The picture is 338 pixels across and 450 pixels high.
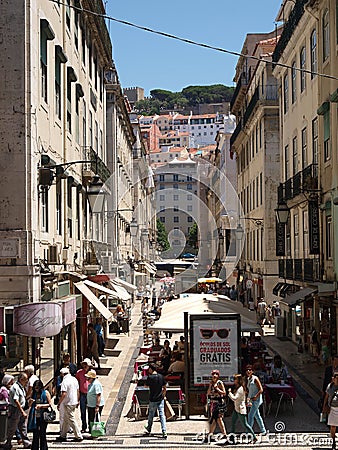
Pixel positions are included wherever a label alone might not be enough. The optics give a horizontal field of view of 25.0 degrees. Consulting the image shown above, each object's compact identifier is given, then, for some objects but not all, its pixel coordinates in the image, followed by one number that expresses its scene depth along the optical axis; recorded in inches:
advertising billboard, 597.6
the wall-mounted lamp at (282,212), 1025.5
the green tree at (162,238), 5004.9
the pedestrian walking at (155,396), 539.2
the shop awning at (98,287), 915.4
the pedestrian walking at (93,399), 547.8
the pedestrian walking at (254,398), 523.2
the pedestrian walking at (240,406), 514.6
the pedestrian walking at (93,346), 919.0
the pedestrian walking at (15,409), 486.6
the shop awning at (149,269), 2400.7
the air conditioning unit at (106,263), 1218.6
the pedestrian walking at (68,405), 524.7
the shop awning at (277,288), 1274.6
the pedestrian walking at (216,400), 513.3
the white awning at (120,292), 1041.2
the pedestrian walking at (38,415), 470.6
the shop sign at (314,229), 962.7
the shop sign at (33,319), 582.2
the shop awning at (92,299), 847.1
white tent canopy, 689.6
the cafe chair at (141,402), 615.8
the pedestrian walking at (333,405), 475.5
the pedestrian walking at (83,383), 575.5
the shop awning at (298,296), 914.9
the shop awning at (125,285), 1194.6
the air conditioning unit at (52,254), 701.3
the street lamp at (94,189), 830.8
